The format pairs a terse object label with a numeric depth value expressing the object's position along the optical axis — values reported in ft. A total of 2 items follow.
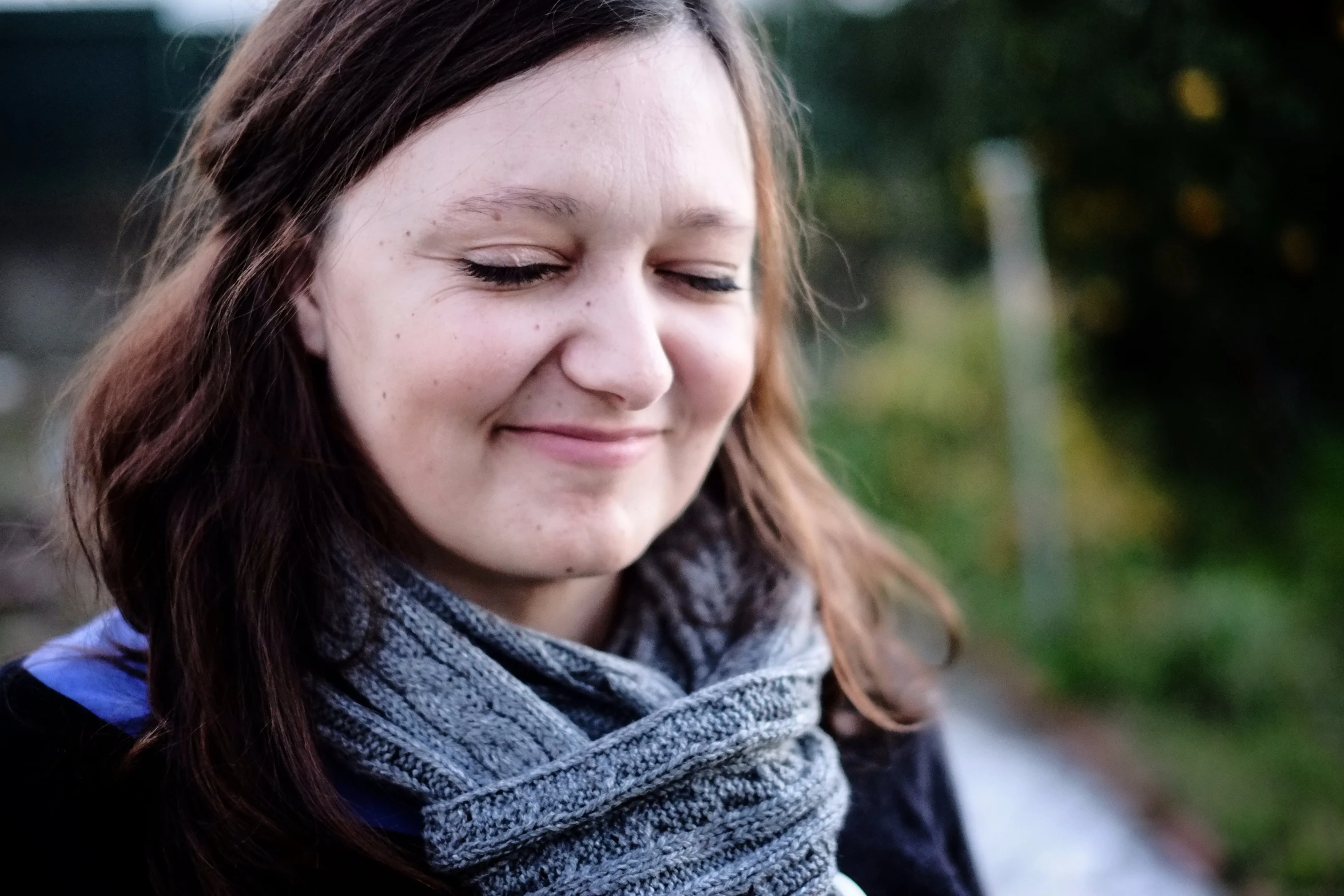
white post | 7.71
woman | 2.46
